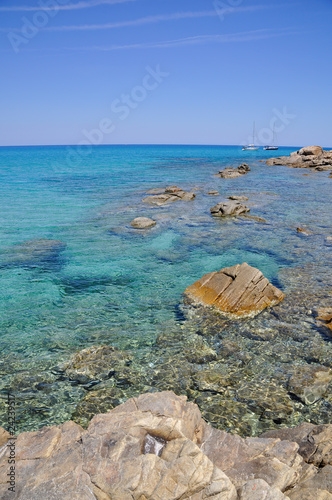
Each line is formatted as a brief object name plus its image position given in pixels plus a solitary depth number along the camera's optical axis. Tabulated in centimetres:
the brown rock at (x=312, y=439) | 607
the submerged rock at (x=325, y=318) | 1193
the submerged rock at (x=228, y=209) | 3019
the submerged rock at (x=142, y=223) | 2580
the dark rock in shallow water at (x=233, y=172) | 6135
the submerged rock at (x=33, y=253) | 1888
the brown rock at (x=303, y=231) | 2403
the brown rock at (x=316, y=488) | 501
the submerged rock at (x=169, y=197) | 3647
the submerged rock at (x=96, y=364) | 970
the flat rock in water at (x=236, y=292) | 1338
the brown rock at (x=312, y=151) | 9162
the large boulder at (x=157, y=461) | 496
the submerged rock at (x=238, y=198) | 3666
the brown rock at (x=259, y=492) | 490
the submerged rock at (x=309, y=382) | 891
